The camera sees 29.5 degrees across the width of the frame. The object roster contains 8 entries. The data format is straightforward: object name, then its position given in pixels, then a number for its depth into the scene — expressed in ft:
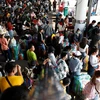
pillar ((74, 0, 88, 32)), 24.62
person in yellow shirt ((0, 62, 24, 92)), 8.42
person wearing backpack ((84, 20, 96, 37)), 22.52
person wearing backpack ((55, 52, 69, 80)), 12.67
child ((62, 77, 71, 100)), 11.28
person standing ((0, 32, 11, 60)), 17.16
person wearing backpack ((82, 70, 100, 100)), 9.91
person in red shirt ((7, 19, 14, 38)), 21.80
